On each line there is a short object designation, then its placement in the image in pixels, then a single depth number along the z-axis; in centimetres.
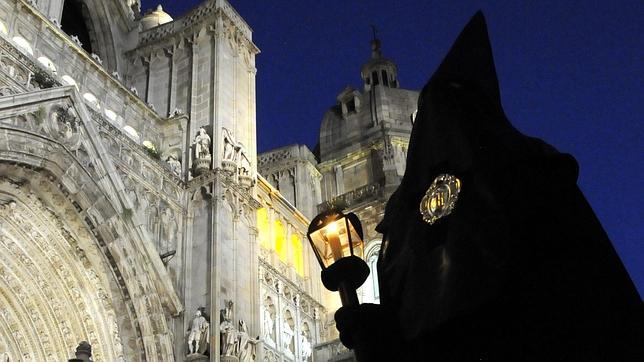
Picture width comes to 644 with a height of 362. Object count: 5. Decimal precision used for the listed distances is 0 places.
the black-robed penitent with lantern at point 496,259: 319
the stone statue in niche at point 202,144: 1842
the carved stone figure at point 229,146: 1855
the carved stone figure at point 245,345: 1574
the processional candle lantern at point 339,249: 495
